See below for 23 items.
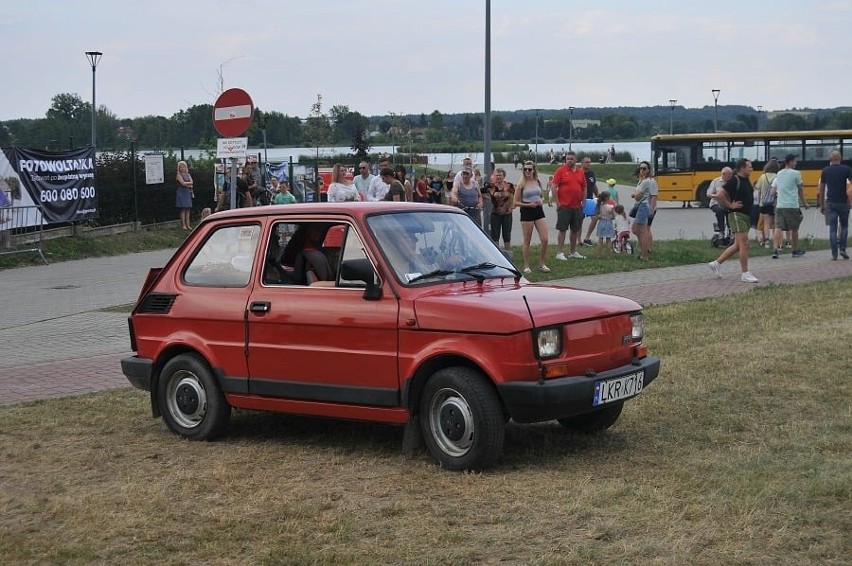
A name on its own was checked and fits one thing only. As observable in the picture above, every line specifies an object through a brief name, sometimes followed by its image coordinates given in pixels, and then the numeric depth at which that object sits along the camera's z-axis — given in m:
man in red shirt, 20.52
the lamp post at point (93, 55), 39.66
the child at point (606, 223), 22.17
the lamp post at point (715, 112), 72.75
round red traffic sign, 13.62
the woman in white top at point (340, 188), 18.44
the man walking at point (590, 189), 23.83
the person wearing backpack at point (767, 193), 22.98
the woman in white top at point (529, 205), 18.89
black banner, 23.30
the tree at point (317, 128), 47.00
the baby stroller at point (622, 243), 22.59
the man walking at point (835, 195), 20.38
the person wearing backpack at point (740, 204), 16.56
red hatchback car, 6.56
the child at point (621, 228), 22.44
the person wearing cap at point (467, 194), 19.42
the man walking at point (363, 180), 20.56
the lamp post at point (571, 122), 88.95
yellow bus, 44.91
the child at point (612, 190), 25.38
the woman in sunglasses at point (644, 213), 21.23
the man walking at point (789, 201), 21.31
